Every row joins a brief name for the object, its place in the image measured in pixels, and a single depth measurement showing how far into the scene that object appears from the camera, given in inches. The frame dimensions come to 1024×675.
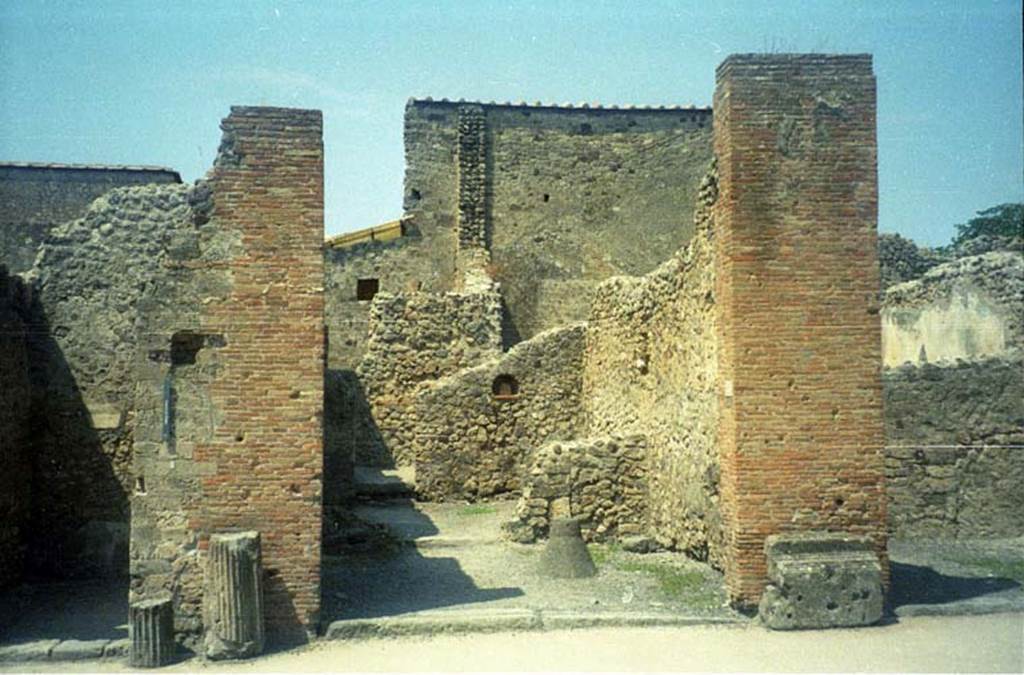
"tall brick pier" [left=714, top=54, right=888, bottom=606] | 324.5
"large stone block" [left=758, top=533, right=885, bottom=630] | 303.7
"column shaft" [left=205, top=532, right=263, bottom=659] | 287.7
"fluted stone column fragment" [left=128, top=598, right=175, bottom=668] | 283.4
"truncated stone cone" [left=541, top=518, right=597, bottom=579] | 381.7
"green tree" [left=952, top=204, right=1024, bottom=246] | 1409.9
